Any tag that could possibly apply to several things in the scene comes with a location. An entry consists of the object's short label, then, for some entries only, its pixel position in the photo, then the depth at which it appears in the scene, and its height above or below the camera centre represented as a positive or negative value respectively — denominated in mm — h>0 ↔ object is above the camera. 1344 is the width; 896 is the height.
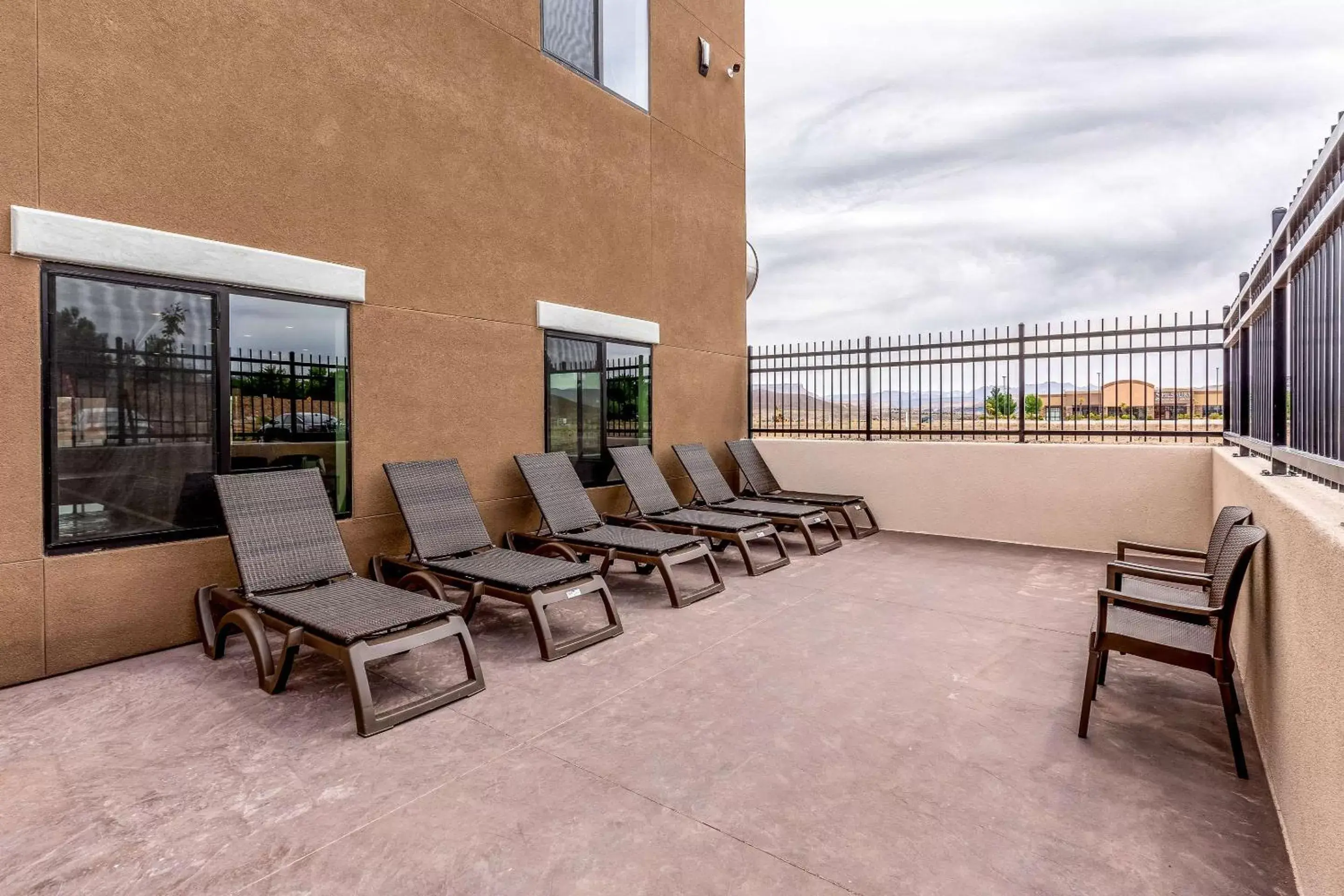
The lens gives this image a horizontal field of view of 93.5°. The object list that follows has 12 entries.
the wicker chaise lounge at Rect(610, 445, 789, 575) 5938 -746
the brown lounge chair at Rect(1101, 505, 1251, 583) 3238 -561
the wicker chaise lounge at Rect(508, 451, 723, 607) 5012 -795
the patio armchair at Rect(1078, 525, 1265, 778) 2518 -852
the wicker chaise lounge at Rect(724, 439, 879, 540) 7586 -648
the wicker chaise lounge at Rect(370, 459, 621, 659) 3965 -849
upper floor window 6438 +4381
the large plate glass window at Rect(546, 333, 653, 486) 6465 +474
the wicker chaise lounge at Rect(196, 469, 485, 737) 3047 -881
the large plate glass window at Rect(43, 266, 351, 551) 3590 +307
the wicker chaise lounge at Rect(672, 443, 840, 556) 6738 -721
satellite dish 9812 +2743
